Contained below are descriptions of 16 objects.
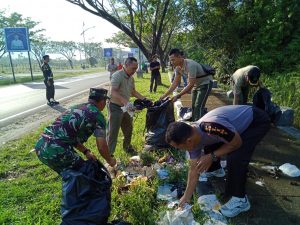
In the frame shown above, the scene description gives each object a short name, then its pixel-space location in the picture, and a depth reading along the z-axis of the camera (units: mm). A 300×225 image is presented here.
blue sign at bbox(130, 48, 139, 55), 27818
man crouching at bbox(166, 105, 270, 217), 2027
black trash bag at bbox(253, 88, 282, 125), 3826
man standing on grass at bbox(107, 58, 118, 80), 13435
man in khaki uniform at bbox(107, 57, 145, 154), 3611
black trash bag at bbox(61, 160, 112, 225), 2030
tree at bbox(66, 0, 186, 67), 10117
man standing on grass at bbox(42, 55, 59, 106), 8560
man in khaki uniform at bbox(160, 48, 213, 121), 3933
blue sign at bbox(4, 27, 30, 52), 18928
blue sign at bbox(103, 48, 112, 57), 28501
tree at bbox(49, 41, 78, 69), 61441
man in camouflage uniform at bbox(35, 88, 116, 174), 2264
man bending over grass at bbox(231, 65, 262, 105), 3745
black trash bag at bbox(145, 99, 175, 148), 3835
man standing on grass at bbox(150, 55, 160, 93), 10153
